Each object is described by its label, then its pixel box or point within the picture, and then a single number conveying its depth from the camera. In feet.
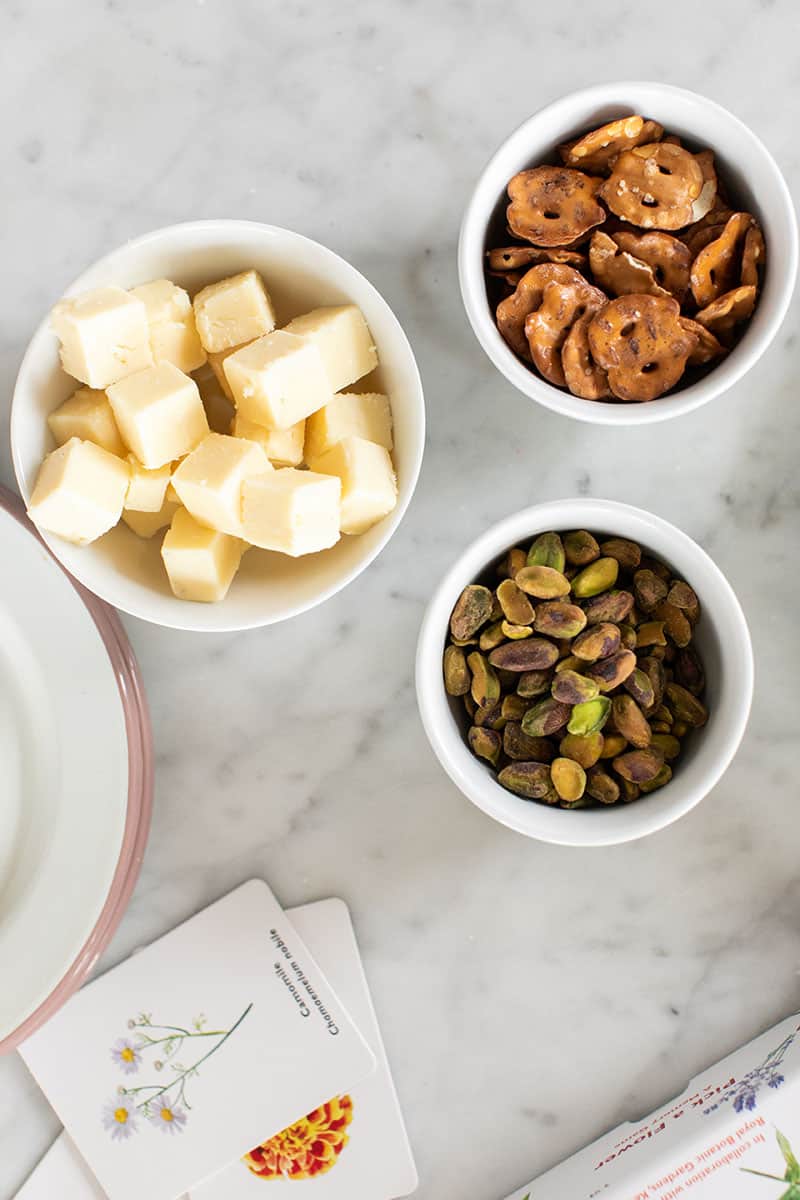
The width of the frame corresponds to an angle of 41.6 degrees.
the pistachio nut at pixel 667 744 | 2.64
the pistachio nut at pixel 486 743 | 2.64
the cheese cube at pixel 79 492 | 2.38
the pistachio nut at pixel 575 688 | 2.49
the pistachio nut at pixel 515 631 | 2.58
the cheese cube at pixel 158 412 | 2.37
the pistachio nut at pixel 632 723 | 2.57
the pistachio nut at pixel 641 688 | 2.57
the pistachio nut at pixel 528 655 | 2.56
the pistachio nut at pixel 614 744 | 2.62
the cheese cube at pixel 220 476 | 2.35
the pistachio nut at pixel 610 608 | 2.59
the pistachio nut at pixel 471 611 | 2.60
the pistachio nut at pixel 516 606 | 2.57
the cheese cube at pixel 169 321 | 2.51
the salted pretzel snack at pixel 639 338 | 2.39
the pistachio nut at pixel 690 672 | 2.68
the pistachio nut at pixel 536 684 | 2.62
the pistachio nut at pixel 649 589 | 2.63
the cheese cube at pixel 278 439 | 2.50
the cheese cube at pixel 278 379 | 2.35
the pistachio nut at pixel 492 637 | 2.62
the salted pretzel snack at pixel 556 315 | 2.43
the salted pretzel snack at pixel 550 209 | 2.45
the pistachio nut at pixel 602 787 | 2.59
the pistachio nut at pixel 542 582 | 2.55
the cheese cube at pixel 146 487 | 2.49
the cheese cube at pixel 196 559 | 2.46
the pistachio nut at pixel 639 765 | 2.55
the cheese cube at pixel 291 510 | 2.33
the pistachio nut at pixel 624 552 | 2.65
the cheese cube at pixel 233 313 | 2.50
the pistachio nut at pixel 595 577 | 2.62
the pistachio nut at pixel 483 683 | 2.63
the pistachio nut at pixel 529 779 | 2.57
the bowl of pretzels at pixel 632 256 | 2.41
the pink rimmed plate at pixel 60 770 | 2.86
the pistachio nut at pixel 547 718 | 2.55
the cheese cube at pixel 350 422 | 2.53
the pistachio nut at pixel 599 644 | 2.53
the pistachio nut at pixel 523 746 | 2.62
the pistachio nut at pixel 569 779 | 2.56
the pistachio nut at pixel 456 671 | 2.66
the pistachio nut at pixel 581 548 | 2.63
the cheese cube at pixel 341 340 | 2.47
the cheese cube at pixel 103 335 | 2.37
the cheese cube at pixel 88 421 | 2.51
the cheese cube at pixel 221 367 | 2.57
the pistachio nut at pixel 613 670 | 2.51
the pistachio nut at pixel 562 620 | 2.55
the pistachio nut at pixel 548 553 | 2.61
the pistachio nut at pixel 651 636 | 2.64
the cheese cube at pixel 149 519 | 2.65
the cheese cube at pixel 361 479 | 2.43
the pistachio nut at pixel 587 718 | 2.54
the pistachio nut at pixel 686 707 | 2.64
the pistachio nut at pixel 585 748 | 2.58
